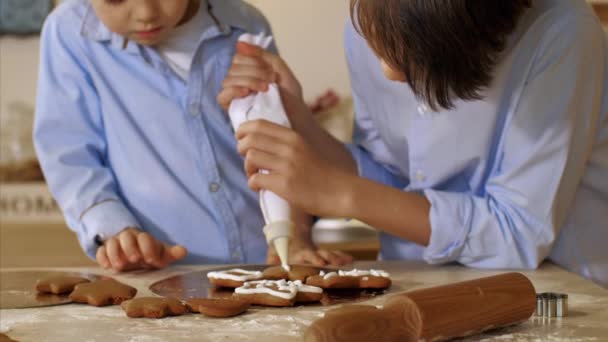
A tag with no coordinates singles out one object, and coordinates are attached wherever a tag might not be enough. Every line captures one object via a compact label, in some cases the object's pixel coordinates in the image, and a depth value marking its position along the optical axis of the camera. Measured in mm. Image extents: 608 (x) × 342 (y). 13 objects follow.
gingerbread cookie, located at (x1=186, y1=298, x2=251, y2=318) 1329
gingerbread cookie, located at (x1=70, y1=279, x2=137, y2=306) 1400
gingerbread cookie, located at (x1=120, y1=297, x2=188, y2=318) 1333
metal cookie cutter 1326
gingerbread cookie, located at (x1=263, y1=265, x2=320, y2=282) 1490
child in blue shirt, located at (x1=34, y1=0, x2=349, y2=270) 1836
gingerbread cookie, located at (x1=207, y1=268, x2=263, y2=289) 1473
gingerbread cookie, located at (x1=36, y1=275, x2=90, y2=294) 1459
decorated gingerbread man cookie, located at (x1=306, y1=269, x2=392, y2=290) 1451
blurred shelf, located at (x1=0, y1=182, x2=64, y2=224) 3491
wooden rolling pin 1175
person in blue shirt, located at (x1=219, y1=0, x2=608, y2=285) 1479
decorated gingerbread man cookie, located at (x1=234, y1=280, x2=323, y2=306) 1383
